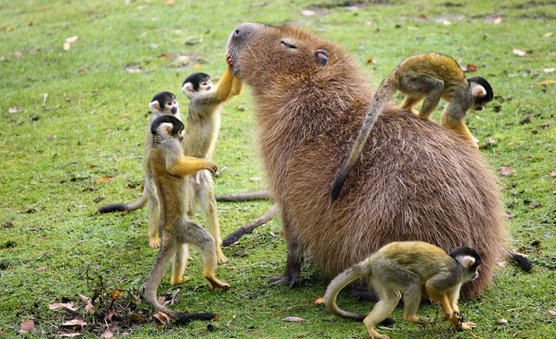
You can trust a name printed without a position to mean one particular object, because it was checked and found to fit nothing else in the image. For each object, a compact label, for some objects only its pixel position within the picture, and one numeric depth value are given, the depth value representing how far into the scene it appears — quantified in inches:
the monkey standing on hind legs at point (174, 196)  417.4
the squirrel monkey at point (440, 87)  424.2
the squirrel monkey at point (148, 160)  499.5
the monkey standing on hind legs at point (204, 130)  501.0
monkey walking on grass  333.7
